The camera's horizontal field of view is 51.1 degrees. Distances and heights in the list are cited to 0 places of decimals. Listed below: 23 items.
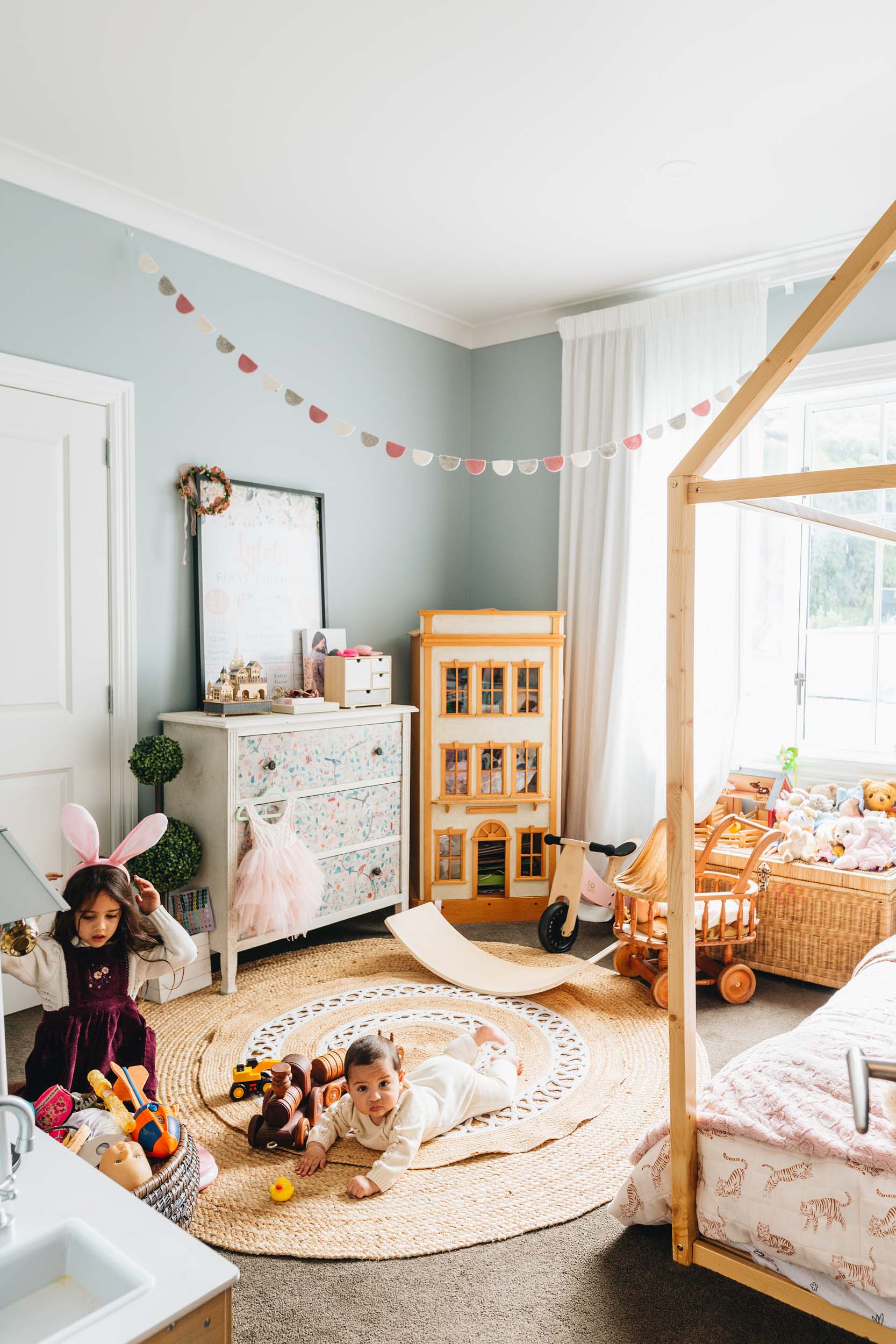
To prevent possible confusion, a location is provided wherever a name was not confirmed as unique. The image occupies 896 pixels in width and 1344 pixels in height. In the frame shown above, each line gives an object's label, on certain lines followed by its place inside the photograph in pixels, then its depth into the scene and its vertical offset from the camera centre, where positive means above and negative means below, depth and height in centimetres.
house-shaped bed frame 154 -15
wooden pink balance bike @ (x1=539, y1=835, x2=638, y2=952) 356 -101
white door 297 +6
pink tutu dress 314 -84
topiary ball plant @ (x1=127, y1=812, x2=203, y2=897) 303 -73
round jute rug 196 -122
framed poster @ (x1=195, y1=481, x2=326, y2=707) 350 +24
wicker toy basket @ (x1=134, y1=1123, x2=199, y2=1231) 169 -103
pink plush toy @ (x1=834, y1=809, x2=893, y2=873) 324 -74
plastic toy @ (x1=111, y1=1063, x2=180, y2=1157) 182 -96
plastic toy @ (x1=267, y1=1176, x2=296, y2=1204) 202 -119
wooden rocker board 313 -114
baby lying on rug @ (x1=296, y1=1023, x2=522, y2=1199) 212 -114
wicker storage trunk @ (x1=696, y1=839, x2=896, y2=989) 316 -98
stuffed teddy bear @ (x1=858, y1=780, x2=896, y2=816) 346 -59
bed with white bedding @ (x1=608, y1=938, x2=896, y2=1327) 150 -91
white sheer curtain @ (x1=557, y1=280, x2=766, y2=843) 381 +36
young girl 208 -74
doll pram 308 -95
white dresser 314 -55
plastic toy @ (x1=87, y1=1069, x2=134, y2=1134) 182 -92
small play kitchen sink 107 -77
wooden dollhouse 397 -52
